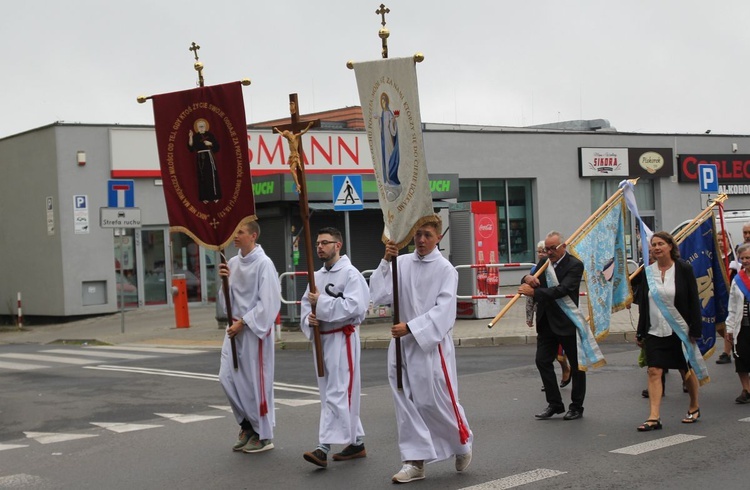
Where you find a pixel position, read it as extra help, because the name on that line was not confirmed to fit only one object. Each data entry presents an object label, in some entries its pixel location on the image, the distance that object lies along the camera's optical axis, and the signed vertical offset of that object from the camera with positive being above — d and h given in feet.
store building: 76.48 +4.63
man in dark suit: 33.63 -2.77
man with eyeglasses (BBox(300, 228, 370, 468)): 27.68 -2.16
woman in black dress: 31.40 -2.39
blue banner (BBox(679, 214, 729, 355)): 37.88 -1.43
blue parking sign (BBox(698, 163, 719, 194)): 71.61 +3.21
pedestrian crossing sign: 64.69 +2.95
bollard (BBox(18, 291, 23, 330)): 95.53 -4.83
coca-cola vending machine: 72.79 -0.69
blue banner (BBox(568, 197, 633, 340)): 36.37 -1.02
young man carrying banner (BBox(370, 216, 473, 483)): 25.05 -2.74
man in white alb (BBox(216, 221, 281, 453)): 29.60 -2.53
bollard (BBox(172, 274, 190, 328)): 81.25 -3.59
